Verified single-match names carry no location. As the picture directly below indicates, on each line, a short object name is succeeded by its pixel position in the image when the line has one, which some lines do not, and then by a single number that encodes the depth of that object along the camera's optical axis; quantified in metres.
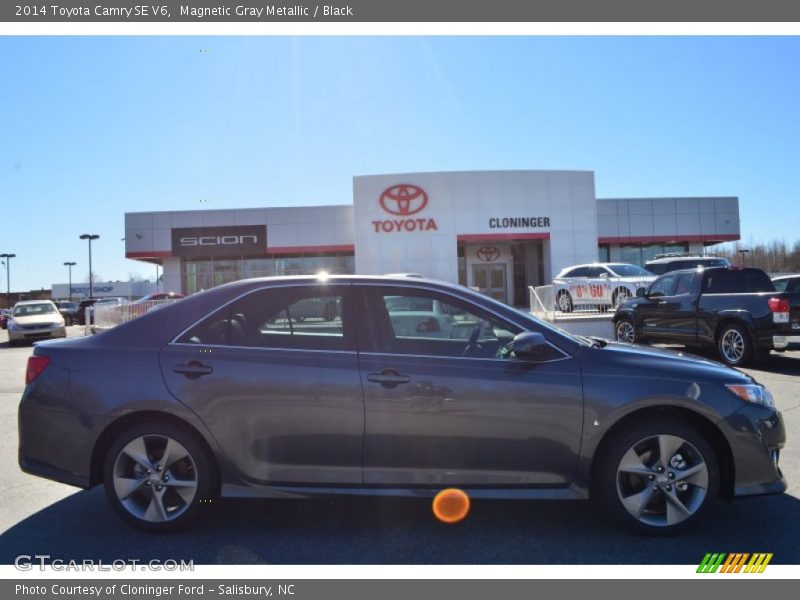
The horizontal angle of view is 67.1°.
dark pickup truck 9.96
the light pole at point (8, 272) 69.62
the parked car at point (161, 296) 22.46
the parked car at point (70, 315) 41.66
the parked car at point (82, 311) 35.09
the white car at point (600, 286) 16.61
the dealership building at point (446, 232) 30.83
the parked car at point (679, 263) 18.31
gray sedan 3.67
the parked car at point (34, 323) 22.36
